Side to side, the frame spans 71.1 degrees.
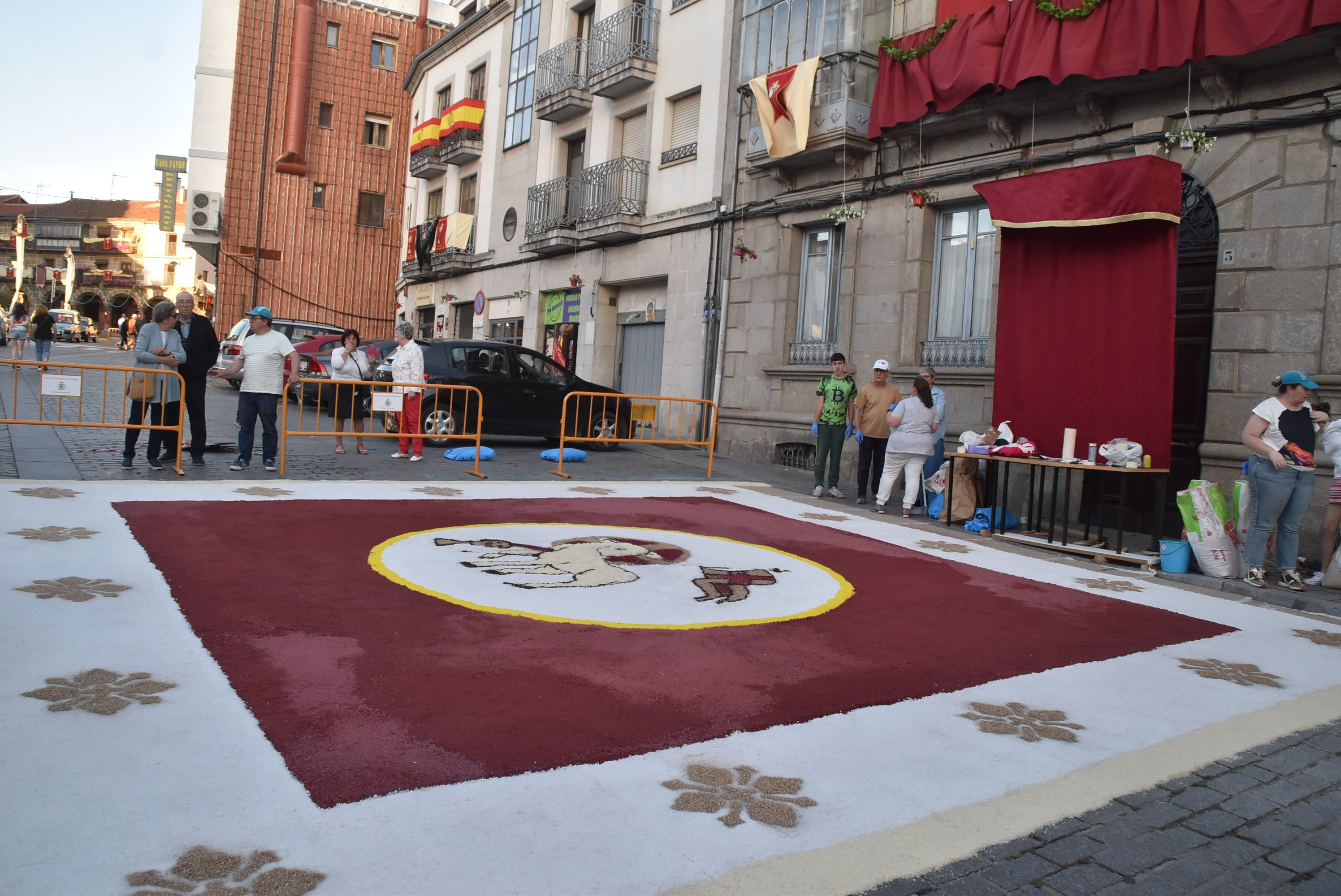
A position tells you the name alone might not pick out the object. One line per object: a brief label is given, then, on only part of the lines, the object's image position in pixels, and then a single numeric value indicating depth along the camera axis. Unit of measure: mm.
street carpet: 2729
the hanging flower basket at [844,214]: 13992
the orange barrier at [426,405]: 11453
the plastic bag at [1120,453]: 8828
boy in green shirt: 11711
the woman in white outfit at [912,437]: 10695
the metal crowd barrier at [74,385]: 9422
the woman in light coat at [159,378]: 10070
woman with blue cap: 7602
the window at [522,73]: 24000
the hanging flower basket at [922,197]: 13242
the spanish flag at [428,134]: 28266
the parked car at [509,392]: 14195
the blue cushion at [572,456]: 13680
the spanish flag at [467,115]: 26531
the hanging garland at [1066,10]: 10727
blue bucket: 8273
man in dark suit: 10406
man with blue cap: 10500
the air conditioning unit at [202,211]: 33031
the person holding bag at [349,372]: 12602
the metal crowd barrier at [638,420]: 14367
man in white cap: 11445
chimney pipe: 33375
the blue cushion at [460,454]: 12656
